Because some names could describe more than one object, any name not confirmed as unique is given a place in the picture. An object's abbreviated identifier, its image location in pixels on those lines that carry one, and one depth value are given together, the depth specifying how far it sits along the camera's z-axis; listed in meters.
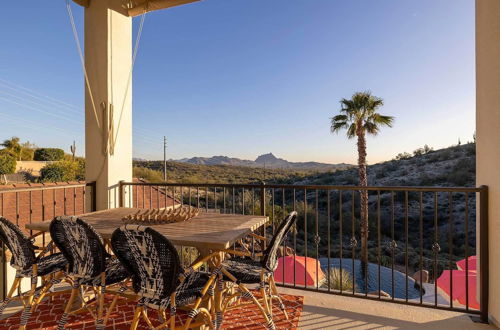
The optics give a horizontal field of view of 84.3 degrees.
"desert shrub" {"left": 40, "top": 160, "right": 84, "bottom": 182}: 23.00
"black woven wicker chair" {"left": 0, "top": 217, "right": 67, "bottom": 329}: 1.88
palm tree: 10.99
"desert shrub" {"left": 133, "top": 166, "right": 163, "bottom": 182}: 21.90
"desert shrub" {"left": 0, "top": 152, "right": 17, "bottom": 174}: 22.52
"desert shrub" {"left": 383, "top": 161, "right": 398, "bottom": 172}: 21.31
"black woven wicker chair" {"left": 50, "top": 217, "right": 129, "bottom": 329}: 1.71
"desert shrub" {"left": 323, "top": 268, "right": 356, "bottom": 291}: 6.17
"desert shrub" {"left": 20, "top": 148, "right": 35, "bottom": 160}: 28.46
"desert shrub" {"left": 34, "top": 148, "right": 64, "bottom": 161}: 29.77
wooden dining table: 1.65
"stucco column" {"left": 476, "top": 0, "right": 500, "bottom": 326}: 2.03
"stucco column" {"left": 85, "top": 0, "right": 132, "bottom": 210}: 3.43
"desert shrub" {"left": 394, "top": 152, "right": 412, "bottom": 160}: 23.07
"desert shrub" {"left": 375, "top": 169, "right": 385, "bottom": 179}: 20.51
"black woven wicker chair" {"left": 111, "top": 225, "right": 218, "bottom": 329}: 1.44
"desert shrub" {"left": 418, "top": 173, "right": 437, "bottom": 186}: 18.10
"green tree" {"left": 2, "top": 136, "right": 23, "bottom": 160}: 27.09
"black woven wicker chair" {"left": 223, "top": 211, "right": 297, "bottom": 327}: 1.85
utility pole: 24.56
